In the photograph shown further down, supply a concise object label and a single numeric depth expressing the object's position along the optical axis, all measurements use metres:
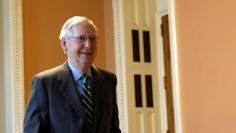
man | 2.44
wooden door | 6.67
